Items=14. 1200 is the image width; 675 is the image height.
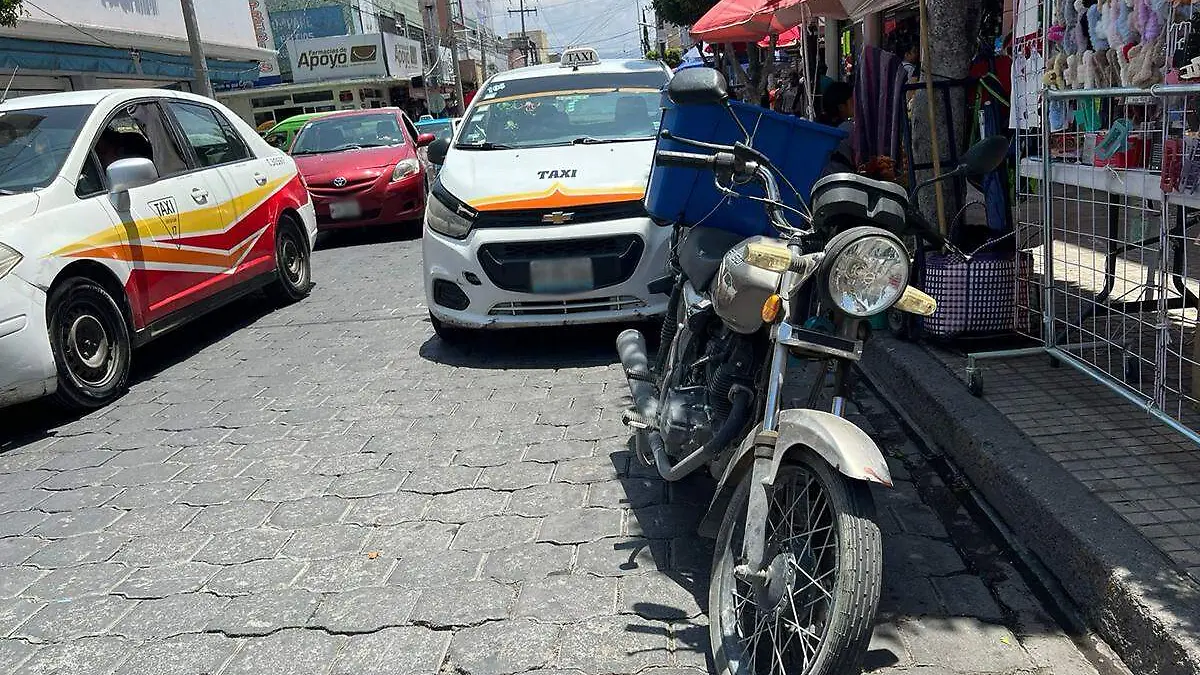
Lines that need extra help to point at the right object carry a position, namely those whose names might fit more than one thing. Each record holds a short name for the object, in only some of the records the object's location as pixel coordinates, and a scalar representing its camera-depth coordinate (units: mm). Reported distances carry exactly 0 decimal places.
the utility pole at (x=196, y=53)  18078
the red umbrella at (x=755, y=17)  10328
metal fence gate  3629
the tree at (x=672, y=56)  33016
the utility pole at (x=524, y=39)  96812
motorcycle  2303
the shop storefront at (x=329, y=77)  38719
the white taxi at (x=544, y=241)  5703
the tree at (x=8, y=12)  9039
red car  11039
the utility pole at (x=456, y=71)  50750
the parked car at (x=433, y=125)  20891
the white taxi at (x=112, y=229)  5043
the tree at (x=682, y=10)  24281
